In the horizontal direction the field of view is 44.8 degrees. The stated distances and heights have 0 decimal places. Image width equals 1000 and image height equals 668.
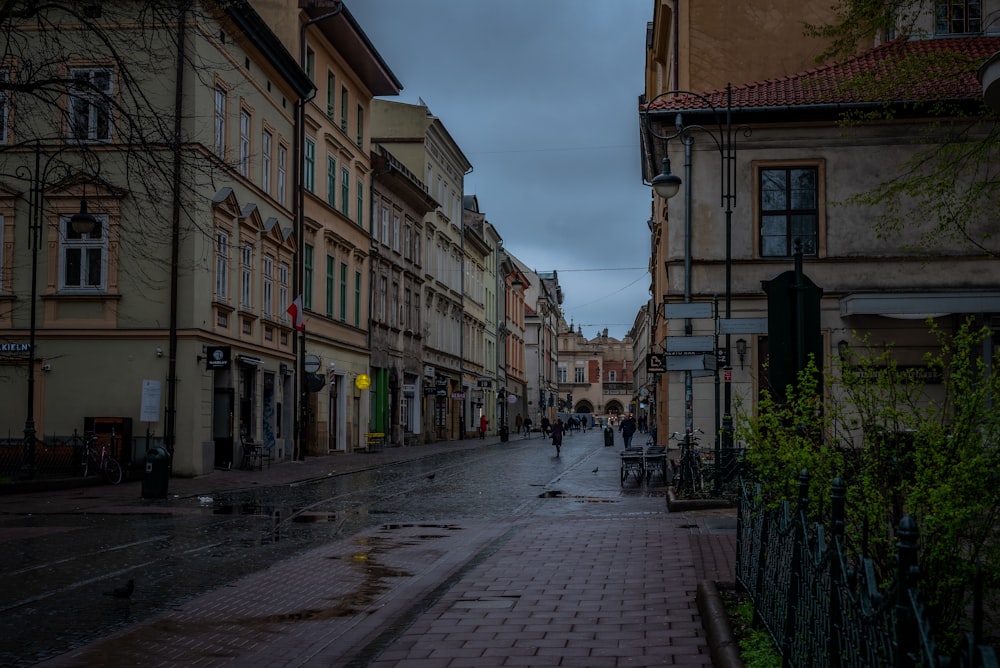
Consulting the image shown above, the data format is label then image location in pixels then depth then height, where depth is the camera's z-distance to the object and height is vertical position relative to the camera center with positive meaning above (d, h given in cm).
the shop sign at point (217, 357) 2797 +129
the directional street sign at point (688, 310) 1708 +152
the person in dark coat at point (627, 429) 4703 -51
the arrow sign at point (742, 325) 1623 +127
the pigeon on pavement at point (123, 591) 997 -147
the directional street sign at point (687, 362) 1941 +87
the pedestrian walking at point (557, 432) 4509 -62
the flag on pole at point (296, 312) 3450 +290
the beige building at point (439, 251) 5806 +869
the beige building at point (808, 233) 2617 +405
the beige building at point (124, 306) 2744 +247
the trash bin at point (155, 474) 2084 -106
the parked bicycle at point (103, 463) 2484 -104
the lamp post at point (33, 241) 2172 +332
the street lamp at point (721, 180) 2134 +451
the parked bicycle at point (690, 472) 1959 -90
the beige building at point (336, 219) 3812 +675
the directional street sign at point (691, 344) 1892 +114
